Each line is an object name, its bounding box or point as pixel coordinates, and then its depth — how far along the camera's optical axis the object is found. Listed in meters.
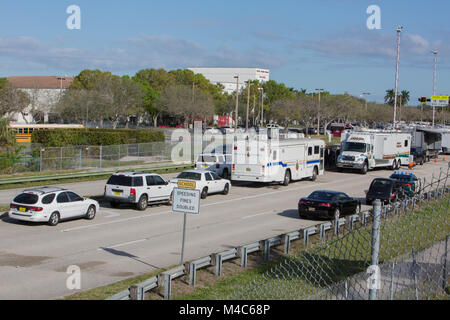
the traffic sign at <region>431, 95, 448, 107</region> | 52.86
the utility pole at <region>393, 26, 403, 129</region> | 48.47
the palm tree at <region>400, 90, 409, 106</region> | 185.82
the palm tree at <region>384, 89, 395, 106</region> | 178.34
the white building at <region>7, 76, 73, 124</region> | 79.62
